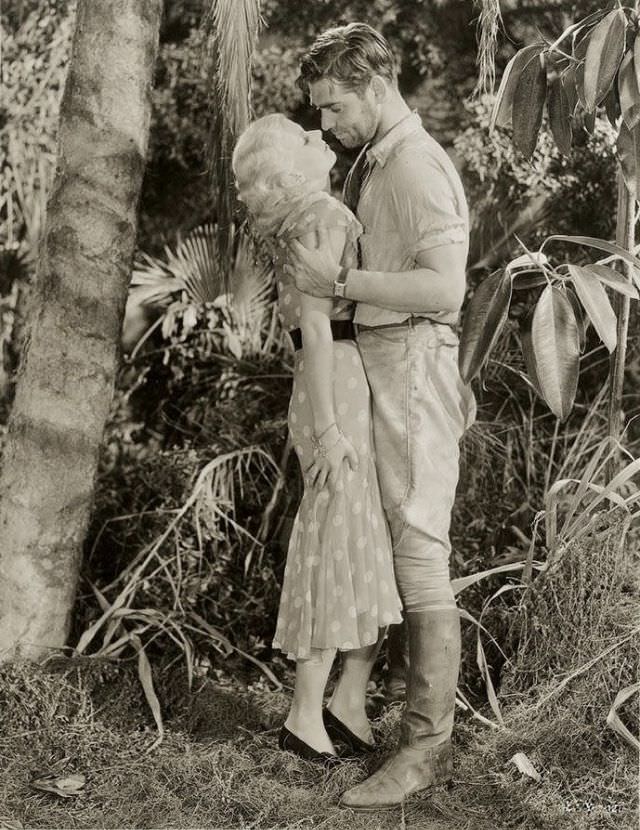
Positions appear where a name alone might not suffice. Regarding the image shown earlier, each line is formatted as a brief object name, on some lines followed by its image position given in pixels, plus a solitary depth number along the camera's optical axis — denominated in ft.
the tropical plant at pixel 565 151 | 9.57
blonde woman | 10.10
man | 9.84
